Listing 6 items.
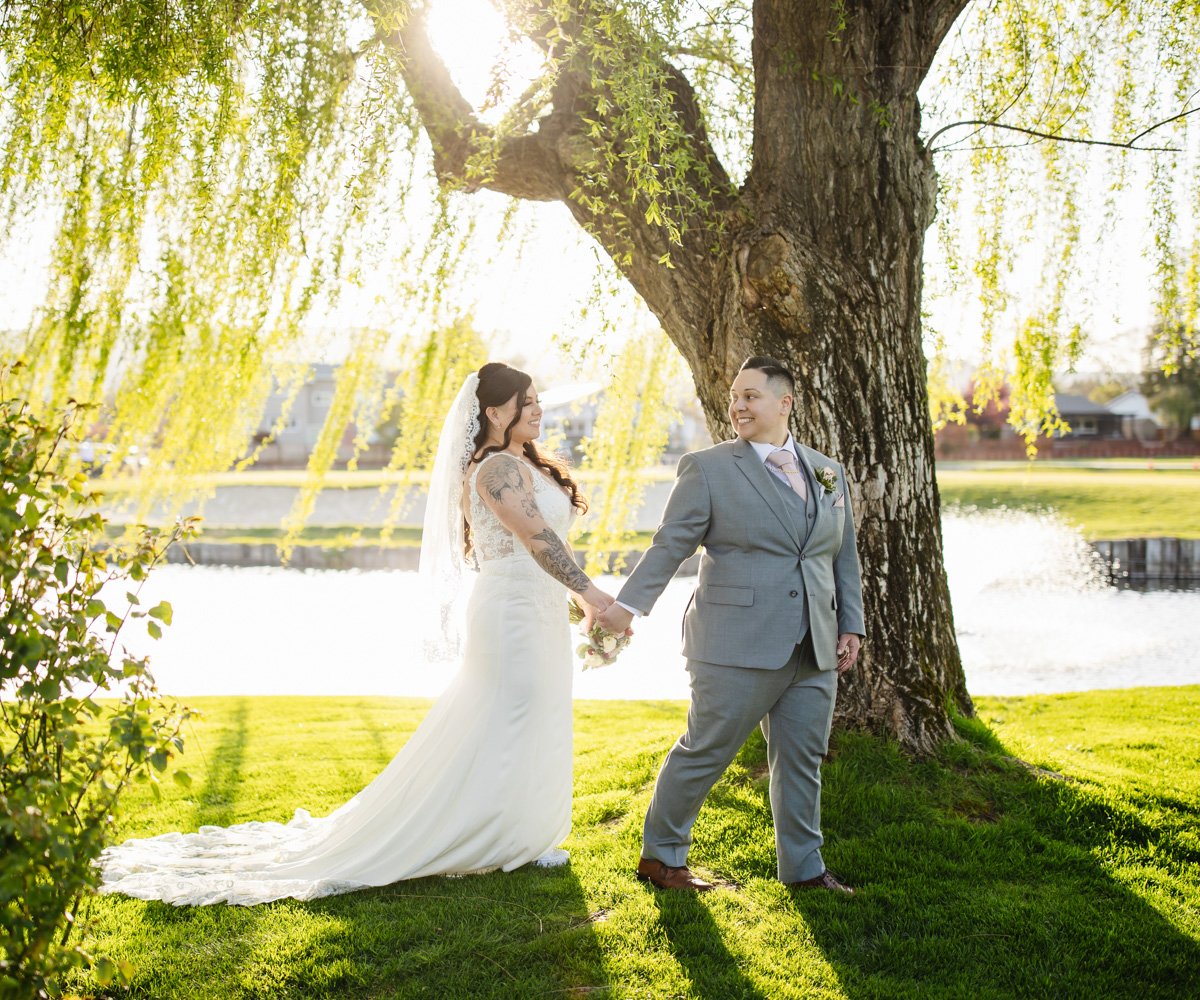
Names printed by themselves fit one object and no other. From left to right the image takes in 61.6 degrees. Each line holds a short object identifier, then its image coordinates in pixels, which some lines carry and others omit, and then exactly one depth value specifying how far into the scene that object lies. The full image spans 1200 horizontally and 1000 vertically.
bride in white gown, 3.84
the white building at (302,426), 46.84
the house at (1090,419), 53.78
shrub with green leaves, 2.02
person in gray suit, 3.49
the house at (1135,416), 52.53
